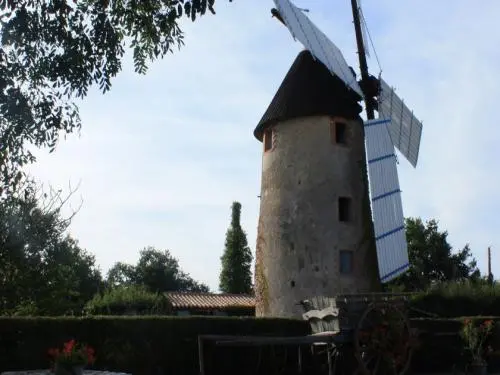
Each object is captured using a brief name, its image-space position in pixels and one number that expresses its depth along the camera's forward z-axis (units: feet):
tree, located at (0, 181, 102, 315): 51.22
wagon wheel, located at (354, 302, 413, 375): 41.47
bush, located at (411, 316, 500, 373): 54.19
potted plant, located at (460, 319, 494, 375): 47.80
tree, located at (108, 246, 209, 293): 183.25
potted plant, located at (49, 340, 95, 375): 24.46
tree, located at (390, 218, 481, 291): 120.98
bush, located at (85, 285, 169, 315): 100.37
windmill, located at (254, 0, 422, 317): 65.26
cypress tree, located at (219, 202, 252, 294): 131.44
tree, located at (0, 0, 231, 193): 20.15
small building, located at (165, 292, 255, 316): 100.89
